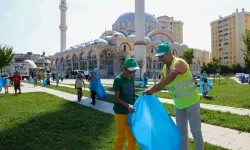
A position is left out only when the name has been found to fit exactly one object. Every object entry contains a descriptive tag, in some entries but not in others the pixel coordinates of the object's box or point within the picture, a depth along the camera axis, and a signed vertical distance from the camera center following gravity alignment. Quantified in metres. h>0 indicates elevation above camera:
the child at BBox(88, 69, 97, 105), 8.66 -0.56
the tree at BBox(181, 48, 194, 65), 41.62 +4.11
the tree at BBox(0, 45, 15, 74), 24.59 +2.68
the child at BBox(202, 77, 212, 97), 10.17 -0.92
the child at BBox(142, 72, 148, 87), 18.15 -0.86
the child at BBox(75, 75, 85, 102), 9.12 -0.58
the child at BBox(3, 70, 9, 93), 13.82 -0.57
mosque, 45.50 +6.72
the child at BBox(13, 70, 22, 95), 11.95 -0.35
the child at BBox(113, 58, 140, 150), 2.84 -0.48
